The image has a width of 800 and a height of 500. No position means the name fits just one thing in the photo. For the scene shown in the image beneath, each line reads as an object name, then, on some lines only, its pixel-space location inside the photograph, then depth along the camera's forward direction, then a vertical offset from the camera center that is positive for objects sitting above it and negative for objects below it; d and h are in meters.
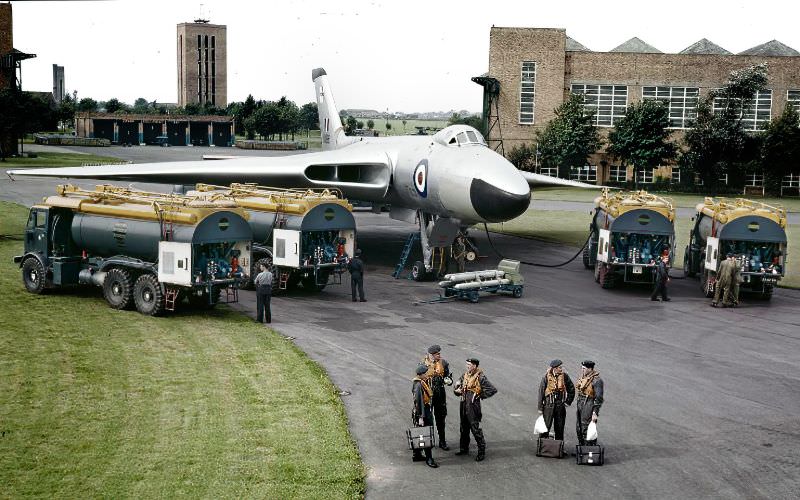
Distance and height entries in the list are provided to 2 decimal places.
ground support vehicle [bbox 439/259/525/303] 25.73 -3.08
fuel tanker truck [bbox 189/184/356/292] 25.27 -1.71
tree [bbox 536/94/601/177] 72.06 +3.71
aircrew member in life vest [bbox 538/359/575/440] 13.24 -3.27
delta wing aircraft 26.75 +0.03
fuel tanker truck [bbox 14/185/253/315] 21.55 -1.90
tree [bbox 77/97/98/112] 156.38 +12.20
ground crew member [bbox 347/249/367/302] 25.33 -2.78
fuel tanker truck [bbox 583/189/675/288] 27.64 -1.80
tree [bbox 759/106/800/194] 68.12 +3.19
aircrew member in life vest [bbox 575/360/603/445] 13.18 -3.30
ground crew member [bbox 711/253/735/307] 25.78 -2.83
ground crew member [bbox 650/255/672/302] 26.62 -2.89
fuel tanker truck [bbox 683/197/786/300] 26.58 -1.86
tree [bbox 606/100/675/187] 69.31 +3.72
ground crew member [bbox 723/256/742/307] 25.84 -2.80
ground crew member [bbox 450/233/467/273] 29.29 -2.44
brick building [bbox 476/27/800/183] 74.62 +8.75
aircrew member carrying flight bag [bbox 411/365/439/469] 12.92 -3.32
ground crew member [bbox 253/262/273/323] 21.58 -2.93
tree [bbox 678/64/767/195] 70.12 +4.46
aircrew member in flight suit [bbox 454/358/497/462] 12.93 -3.21
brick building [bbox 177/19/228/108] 188.38 +23.89
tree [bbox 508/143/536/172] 76.50 +2.02
